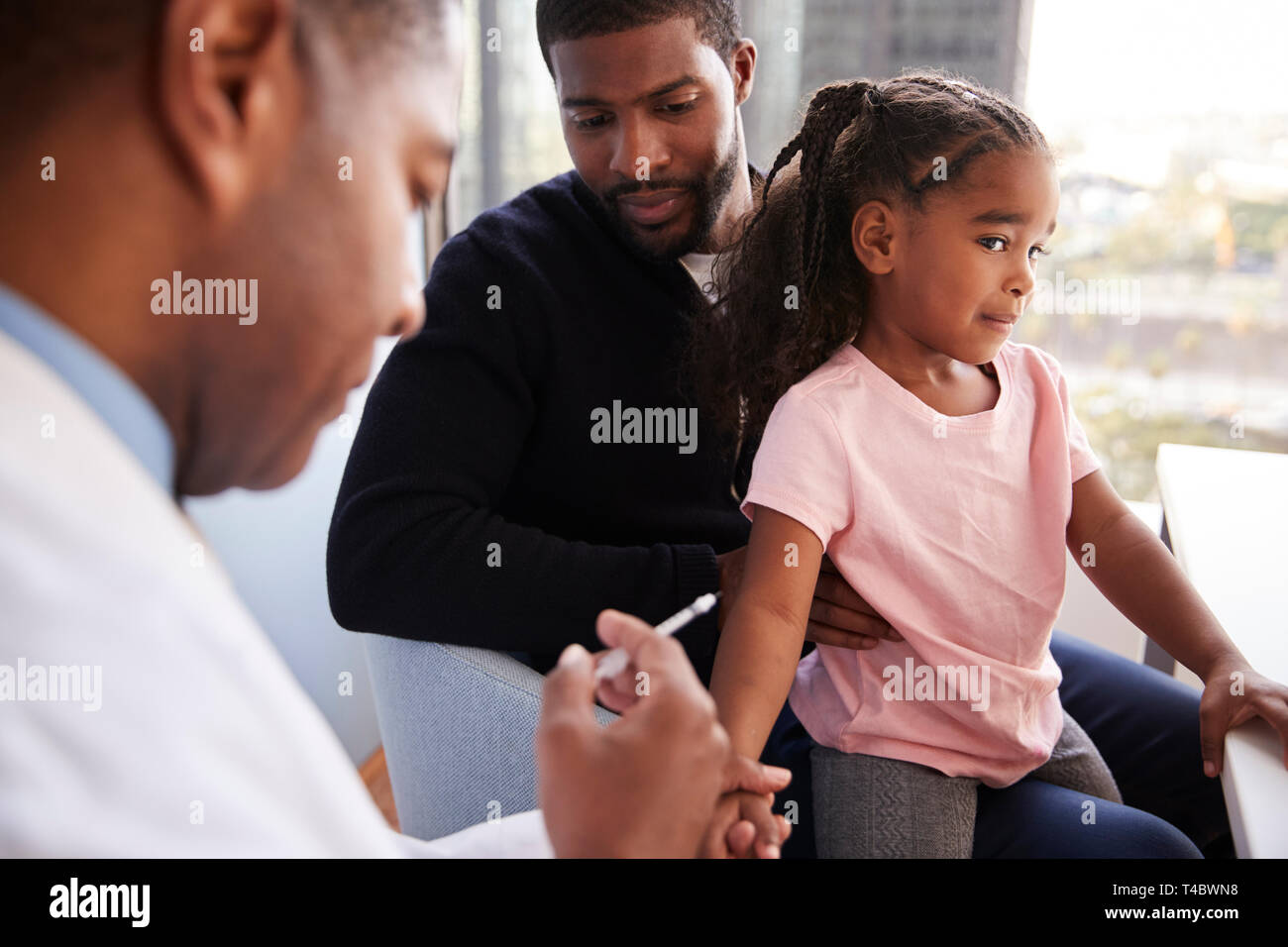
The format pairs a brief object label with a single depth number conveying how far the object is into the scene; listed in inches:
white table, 28.5
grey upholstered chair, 38.2
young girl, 35.3
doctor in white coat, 15.7
